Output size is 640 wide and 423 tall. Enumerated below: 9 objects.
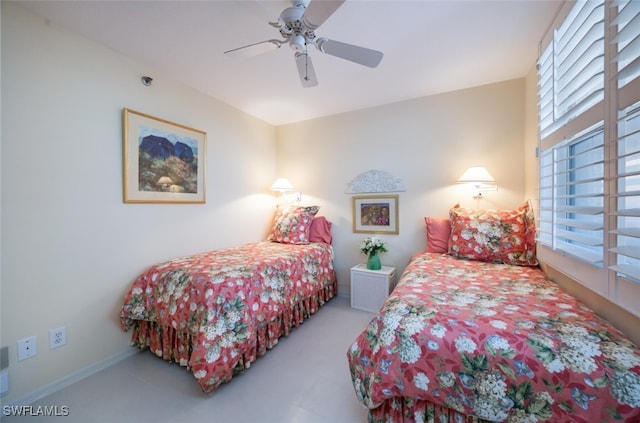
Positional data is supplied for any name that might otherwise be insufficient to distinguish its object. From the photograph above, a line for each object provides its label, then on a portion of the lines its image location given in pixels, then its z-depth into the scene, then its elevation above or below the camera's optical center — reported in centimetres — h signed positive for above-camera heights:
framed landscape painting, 198 +45
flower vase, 274 -62
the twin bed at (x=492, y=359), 78 -56
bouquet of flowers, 276 -44
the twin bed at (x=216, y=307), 151 -73
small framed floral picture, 292 -7
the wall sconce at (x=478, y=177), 223 +30
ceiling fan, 122 +101
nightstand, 260 -88
